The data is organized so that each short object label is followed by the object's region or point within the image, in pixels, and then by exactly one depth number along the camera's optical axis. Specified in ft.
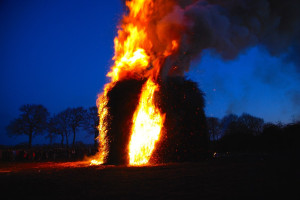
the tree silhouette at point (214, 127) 154.28
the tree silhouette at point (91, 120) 139.72
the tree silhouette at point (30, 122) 130.62
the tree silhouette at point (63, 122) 145.48
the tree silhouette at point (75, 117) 141.90
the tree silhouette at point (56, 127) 147.13
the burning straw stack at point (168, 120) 46.47
